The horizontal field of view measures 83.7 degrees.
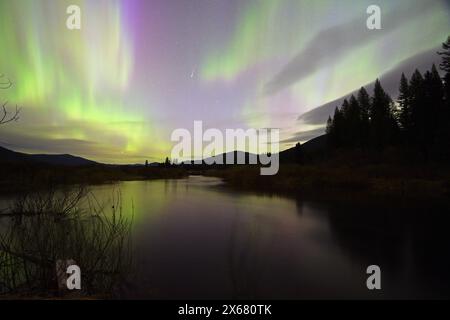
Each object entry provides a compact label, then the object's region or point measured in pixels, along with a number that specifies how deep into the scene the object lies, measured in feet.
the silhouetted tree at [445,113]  93.54
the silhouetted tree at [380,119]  145.18
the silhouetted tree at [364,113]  160.04
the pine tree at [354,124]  166.61
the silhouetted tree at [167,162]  461.37
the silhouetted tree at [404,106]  135.44
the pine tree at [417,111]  121.90
